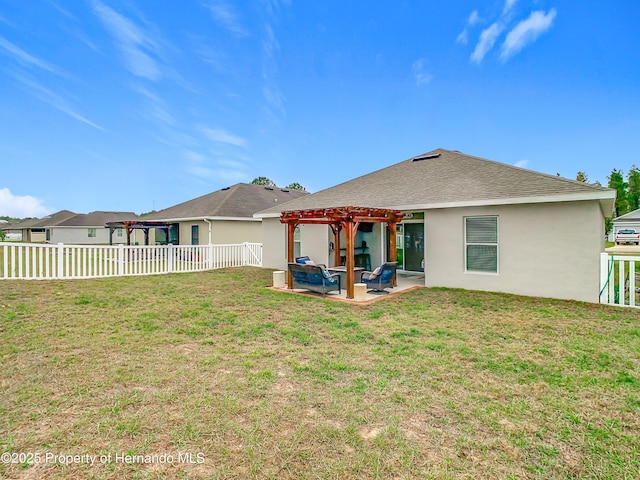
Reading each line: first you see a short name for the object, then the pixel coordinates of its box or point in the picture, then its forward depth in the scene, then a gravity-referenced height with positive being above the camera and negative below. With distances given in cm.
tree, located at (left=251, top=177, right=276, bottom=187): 5777 +1035
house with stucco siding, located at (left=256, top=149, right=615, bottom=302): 769 +21
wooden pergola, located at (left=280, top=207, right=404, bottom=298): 844 +50
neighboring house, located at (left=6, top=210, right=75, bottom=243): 4394 +191
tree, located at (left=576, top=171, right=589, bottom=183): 4125 +746
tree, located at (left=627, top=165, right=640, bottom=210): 4441 +662
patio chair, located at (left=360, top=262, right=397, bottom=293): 919 -121
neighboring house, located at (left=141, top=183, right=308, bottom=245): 1900 +124
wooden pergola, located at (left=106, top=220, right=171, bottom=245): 2072 +92
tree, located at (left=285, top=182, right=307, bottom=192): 6011 +978
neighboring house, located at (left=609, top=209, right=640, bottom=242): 3597 +133
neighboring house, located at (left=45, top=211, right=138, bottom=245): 4081 +106
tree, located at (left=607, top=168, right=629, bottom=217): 4159 +643
